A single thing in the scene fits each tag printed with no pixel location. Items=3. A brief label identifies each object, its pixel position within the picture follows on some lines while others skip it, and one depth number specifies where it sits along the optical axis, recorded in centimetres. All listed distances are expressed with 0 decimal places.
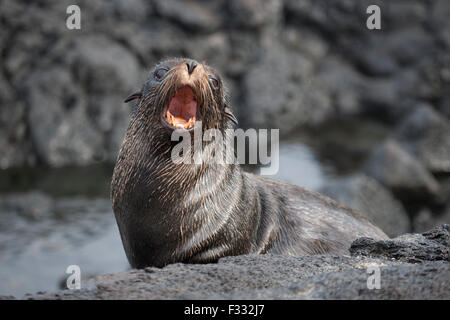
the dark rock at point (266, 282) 347
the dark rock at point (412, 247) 473
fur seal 554
